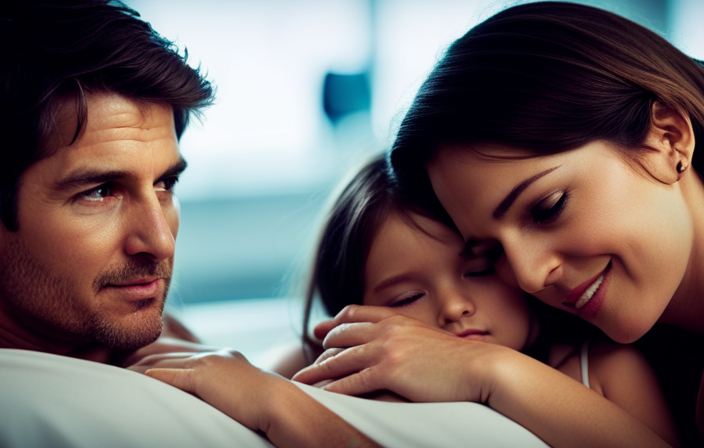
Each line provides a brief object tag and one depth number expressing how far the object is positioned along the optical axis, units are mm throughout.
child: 1172
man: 1135
